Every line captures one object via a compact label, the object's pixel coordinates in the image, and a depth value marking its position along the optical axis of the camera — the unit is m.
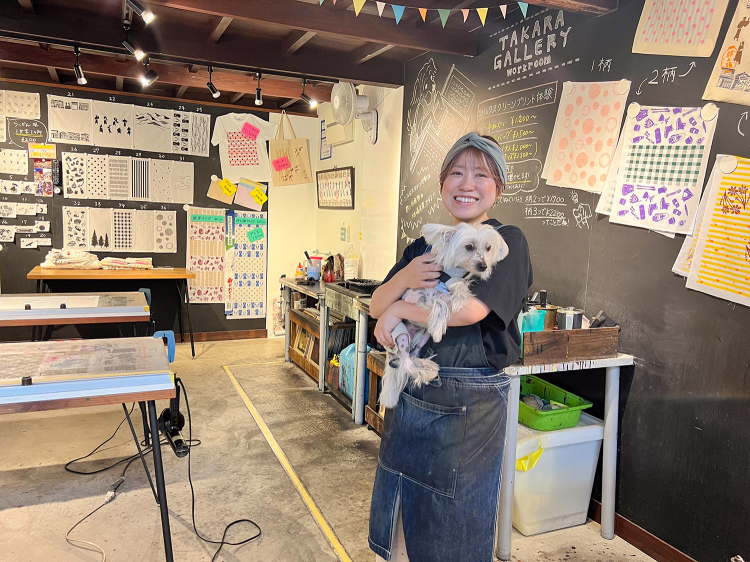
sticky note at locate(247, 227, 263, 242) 6.12
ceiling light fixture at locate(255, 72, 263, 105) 4.47
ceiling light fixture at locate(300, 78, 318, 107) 4.68
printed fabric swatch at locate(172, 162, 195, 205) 5.75
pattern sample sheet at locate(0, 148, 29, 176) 5.16
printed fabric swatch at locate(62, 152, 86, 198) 5.36
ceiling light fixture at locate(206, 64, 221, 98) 4.21
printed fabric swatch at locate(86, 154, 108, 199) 5.43
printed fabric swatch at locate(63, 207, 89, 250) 5.42
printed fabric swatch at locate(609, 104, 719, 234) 2.12
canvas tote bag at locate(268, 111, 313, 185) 5.98
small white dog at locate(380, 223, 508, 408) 1.25
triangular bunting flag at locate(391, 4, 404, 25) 2.75
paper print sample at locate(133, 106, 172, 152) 5.57
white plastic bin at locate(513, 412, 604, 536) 2.36
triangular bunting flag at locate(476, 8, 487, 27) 2.66
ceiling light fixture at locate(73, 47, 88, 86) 3.79
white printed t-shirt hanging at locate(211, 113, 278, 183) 5.89
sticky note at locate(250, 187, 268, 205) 6.07
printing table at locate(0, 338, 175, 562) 1.68
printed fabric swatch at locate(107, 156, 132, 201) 5.50
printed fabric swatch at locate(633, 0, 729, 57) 2.05
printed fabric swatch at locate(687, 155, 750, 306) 1.94
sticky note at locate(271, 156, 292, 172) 6.03
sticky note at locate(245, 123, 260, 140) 5.97
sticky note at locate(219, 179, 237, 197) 5.93
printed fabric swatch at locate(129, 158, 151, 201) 5.58
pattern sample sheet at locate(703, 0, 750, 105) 1.94
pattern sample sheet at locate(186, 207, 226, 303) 5.88
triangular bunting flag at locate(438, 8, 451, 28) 2.75
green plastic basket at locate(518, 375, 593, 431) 2.38
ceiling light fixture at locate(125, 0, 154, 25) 2.91
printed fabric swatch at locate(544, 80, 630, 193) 2.46
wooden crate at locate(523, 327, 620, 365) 2.22
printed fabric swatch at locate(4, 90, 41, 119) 5.13
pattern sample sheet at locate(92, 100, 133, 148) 5.41
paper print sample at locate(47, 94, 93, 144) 5.26
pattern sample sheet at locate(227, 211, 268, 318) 6.08
